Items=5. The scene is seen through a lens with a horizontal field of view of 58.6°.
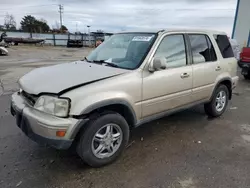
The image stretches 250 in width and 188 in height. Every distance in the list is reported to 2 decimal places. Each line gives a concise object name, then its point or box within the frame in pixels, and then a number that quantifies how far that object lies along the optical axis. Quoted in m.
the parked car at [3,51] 17.38
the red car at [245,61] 8.47
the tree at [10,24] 67.78
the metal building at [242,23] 13.80
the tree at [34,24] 60.52
